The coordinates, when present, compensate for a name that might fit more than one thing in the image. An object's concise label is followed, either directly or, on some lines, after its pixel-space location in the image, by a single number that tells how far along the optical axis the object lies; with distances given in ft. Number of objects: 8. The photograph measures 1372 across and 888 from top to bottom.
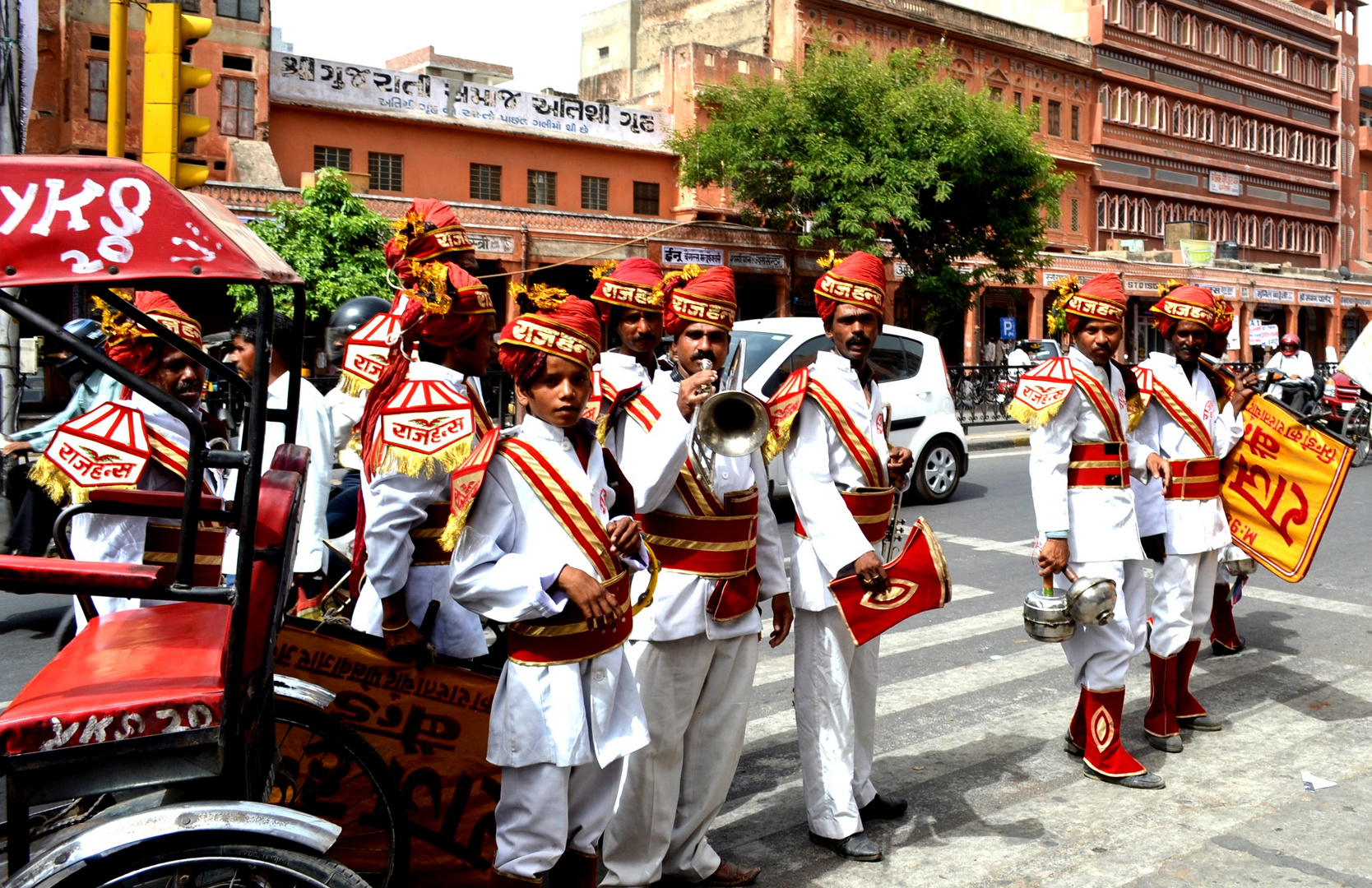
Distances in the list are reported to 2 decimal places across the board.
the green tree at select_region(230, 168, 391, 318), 64.34
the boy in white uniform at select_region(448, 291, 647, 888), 10.14
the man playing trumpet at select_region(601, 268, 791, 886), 12.17
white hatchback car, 39.52
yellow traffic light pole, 23.48
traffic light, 23.39
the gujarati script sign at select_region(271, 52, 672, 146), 86.02
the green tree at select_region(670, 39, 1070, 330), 87.45
